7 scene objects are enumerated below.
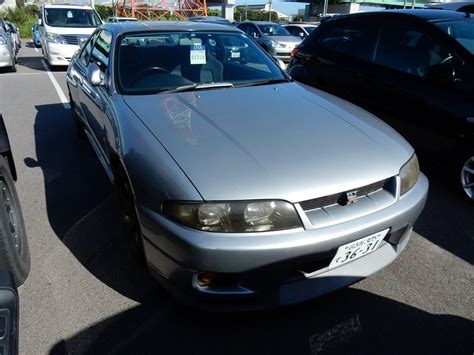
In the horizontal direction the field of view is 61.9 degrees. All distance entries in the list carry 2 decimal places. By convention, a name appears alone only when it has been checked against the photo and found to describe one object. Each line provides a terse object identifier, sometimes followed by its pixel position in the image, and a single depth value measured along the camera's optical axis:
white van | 10.55
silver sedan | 1.79
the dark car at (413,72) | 3.43
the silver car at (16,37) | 13.18
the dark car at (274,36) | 12.77
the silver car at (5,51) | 9.84
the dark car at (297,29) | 15.73
